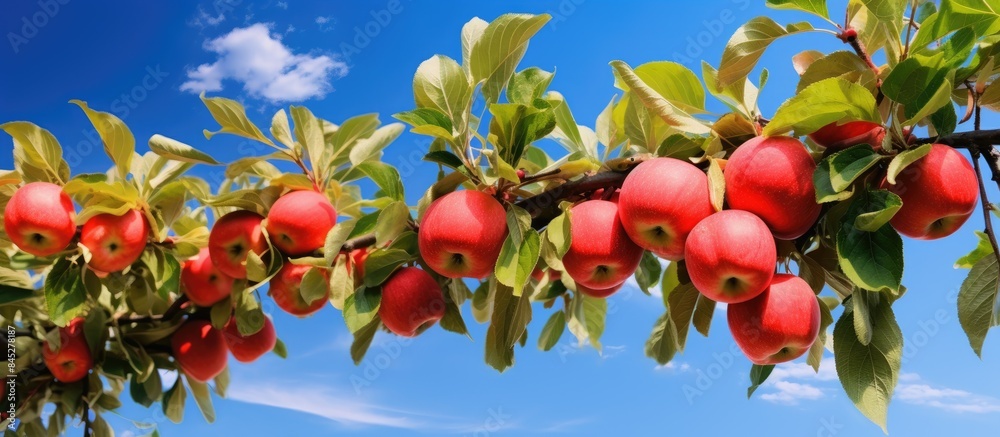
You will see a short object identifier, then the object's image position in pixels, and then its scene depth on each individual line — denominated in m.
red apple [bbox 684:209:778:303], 1.06
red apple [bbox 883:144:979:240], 1.08
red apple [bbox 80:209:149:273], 1.72
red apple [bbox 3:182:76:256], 1.68
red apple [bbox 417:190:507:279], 1.26
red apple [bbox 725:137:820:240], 1.09
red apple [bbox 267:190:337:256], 1.62
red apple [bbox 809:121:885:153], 1.15
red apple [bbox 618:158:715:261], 1.13
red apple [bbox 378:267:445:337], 1.46
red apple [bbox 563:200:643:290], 1.23
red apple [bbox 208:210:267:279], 1.68
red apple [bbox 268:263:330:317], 1.68
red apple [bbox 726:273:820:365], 1.12
